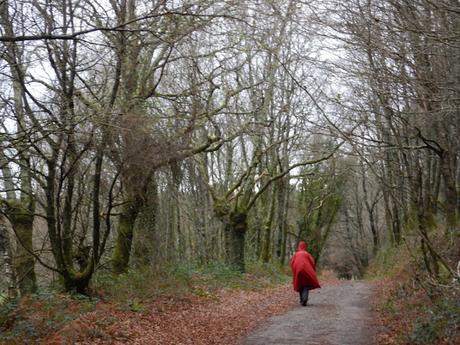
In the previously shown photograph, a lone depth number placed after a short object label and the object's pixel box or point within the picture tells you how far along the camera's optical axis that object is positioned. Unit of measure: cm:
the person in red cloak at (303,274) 1446
